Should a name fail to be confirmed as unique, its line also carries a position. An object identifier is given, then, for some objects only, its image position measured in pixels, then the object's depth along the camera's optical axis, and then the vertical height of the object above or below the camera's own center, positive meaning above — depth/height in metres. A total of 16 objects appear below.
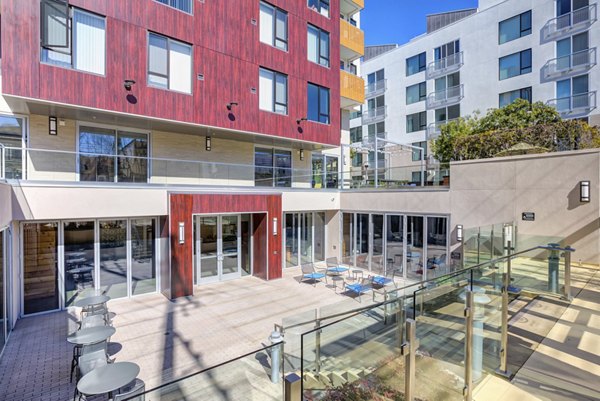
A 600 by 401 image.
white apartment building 19.77 +9.98
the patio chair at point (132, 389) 4.96 -3.23
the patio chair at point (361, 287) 11.10 -3.21
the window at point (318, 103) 15.90 +4.87
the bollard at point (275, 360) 4.74 -2.61
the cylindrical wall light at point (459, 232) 12.08 -1.31
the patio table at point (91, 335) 6.13 -2.74
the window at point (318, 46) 16.02 +7.88
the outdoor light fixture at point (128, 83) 10.45 +3.82
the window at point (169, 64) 11.25 +4.94
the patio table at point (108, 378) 4.41 -2.64
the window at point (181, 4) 11.45 +7.15
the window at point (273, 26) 14.13 +7.89
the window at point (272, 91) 14.11 +4.91
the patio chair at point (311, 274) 12.88 -3.14
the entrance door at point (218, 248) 13.00 -2.09
